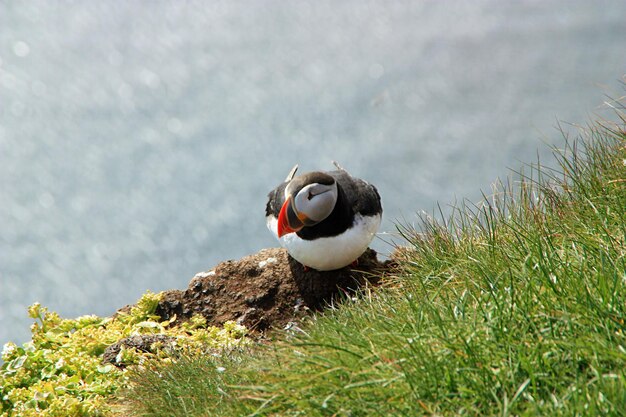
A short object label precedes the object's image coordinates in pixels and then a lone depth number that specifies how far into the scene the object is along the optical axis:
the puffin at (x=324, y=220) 12.86
